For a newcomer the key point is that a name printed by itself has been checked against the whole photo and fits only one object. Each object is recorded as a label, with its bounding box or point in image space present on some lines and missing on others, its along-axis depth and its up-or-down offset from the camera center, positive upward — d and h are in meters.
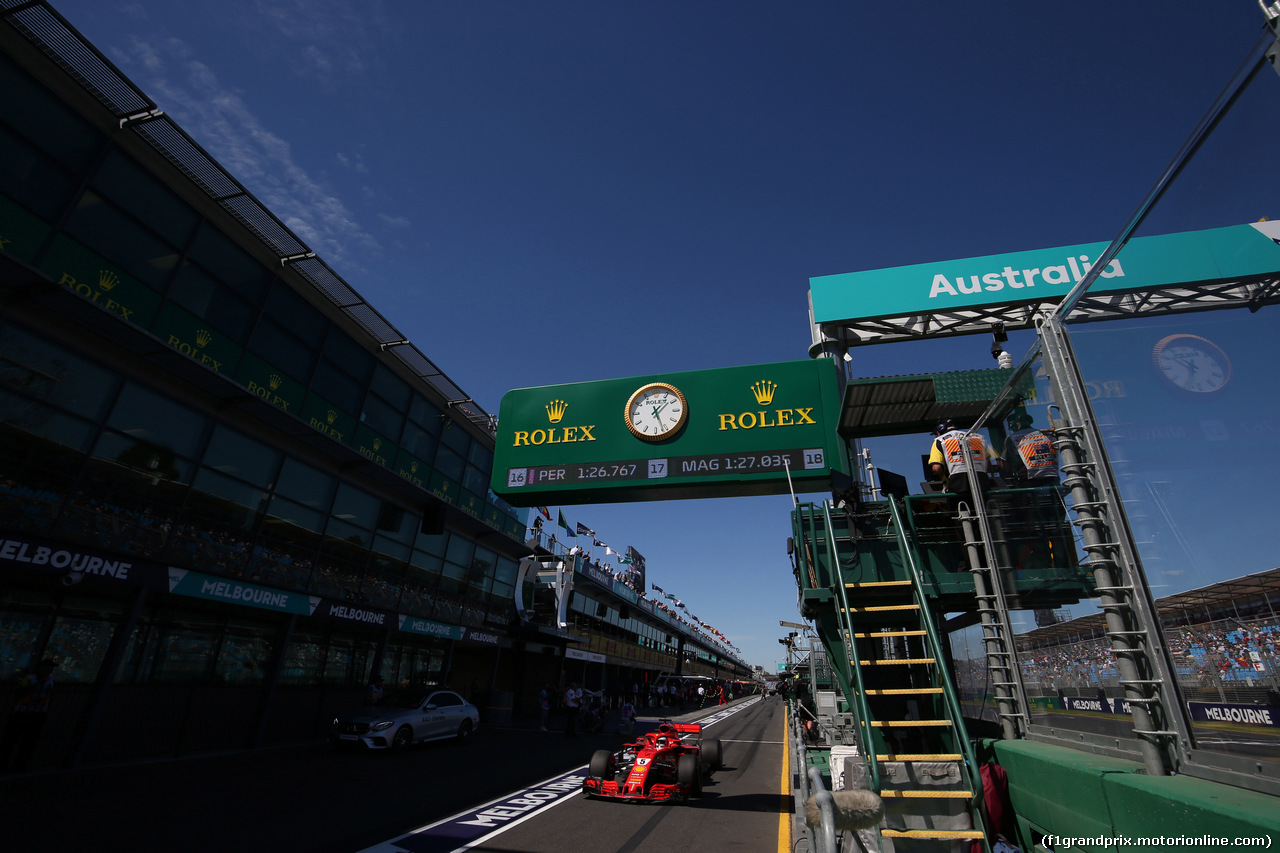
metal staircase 4.53 +0.28
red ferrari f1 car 9.68 -1.21
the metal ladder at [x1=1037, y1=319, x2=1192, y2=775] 3.00 +0.72
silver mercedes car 13.52 -0.96
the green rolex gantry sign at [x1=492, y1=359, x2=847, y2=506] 8.91 +3.68
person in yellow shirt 6.10 +2.38
